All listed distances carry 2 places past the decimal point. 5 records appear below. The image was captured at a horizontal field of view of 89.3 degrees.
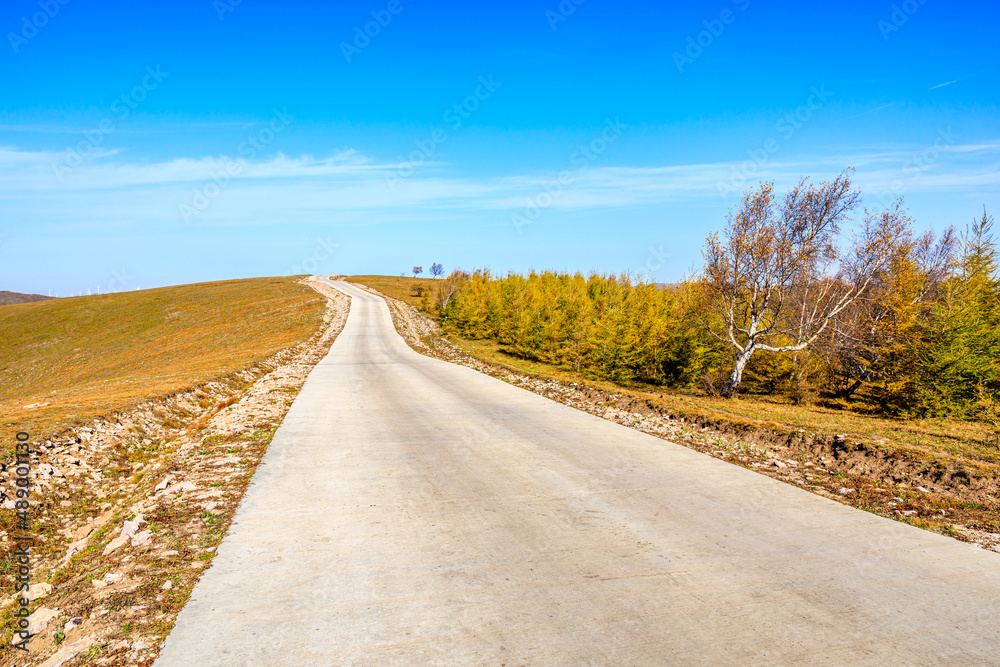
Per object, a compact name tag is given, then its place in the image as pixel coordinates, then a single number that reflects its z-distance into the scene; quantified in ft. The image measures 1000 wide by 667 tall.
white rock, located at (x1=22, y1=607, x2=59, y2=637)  13.89
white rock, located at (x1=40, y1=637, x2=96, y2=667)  12.15
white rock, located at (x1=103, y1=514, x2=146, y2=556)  18.40
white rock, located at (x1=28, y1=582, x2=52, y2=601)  16.14
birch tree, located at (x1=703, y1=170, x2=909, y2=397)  67.05
